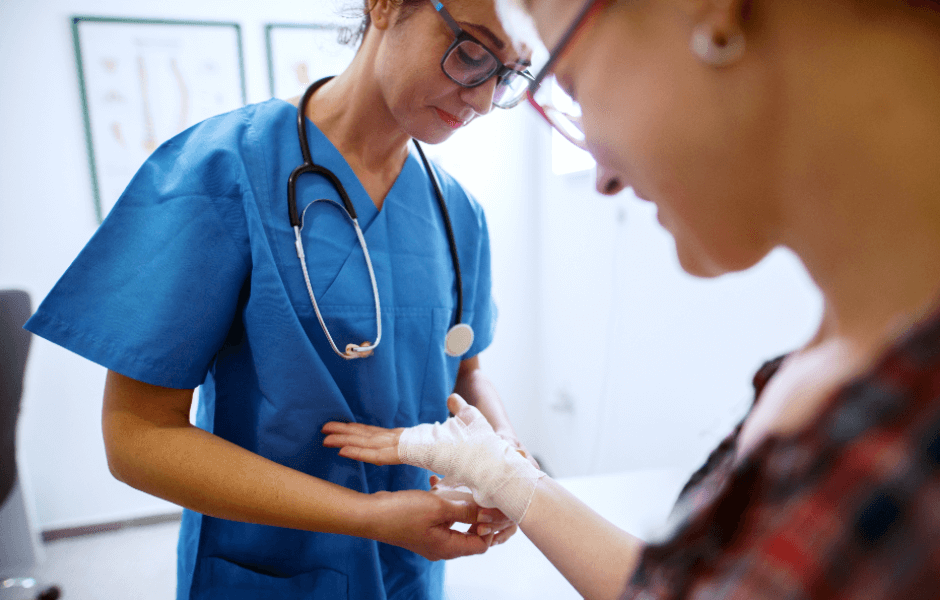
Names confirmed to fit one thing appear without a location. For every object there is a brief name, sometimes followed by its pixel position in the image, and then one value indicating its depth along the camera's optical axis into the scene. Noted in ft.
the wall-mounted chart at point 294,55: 7.51
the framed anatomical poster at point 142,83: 6.98
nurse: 2.14
